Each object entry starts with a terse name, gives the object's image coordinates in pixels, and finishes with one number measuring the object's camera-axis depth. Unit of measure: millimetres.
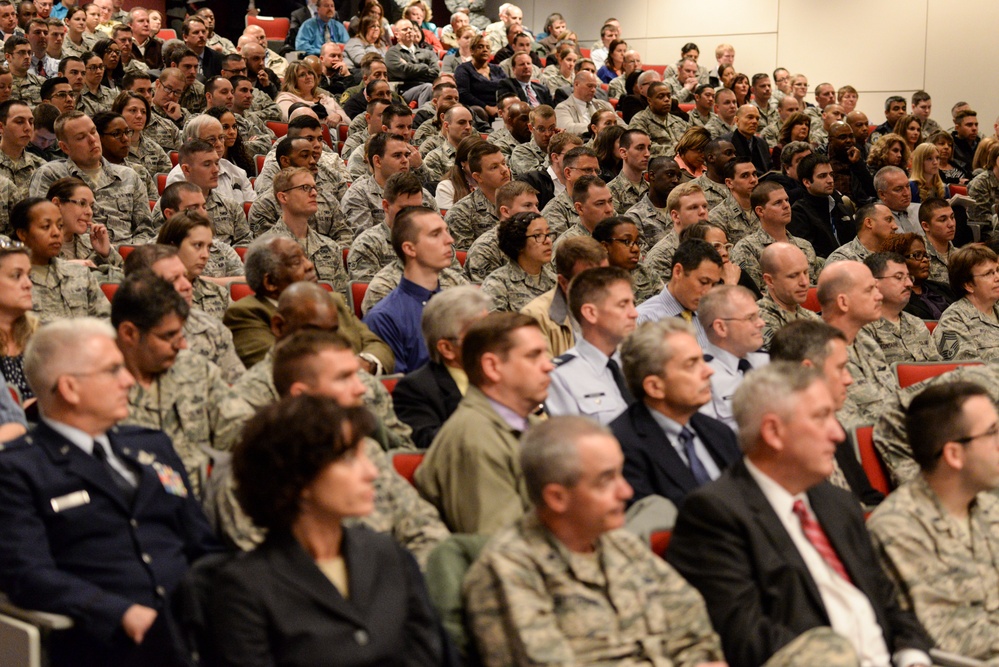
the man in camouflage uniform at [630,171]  6645
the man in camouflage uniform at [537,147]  7383
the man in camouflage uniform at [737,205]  6270
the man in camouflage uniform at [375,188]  5973
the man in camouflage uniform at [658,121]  8305
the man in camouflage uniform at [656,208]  6098
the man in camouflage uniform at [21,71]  7312
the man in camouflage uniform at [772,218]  5827
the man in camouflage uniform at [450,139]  7109
